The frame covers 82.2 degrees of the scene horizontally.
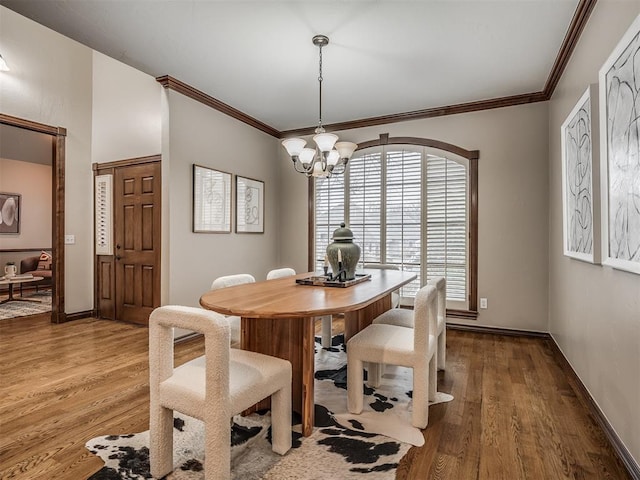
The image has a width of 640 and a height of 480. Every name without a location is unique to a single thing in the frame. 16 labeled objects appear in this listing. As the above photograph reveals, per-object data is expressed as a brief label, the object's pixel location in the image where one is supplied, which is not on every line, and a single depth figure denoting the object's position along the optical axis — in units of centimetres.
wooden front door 429
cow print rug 167
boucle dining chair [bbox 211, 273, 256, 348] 252
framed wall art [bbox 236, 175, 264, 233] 453
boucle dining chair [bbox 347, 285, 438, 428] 205
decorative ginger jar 269
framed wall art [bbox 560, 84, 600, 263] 218
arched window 425
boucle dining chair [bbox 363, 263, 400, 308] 383
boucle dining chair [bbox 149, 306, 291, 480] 142
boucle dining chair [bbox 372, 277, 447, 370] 270
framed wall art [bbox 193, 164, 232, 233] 389
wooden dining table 175
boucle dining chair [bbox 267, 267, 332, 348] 364
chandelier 280
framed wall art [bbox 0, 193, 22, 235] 694
